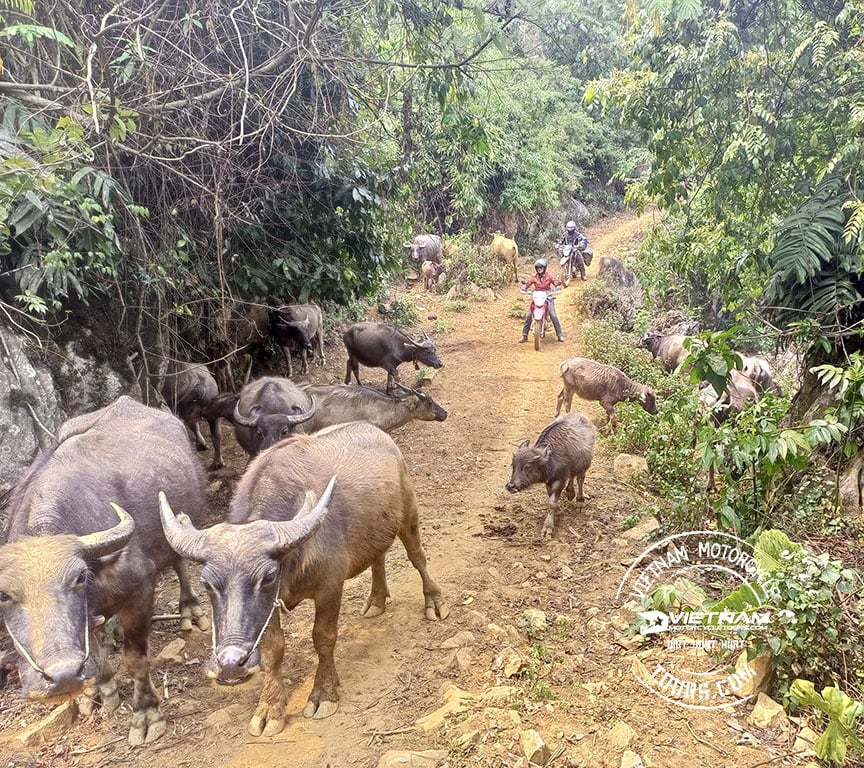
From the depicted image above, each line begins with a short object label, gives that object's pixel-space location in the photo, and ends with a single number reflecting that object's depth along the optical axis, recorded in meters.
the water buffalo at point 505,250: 20.75
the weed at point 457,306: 18.19
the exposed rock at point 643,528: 6.16
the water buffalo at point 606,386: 9.87
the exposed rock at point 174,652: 4.96
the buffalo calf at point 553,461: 6.85
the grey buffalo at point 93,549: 3.40
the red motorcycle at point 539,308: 14.62
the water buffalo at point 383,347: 11.80
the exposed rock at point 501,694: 3.98
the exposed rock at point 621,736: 3.44
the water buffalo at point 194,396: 8.55
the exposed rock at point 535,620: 4.84
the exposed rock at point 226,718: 4.20
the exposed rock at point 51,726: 4.10
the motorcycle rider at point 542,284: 14.79
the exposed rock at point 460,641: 4.76
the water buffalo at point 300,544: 3.46
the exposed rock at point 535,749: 3.38
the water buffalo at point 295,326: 11.96
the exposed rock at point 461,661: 4.48
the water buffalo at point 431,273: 19.91
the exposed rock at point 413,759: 3.52
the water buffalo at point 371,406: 8.68
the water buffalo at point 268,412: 7.43
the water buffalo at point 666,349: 12.23
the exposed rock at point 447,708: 3.93
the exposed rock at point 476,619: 5.01
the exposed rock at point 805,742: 3.26
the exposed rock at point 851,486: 6.02
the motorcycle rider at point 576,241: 20.39
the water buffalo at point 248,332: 10.17
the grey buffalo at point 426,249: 20.64
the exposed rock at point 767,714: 3.51
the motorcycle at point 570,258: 20.34
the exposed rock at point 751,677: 3.69
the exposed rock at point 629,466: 7.77
